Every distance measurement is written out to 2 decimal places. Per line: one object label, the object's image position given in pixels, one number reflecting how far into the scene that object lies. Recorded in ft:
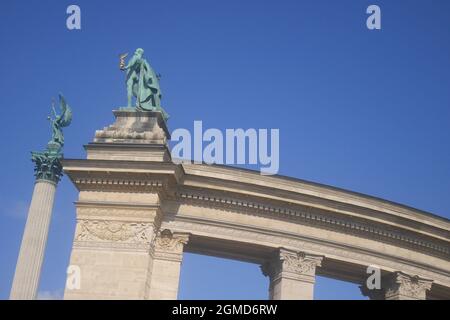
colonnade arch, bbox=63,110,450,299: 100.85
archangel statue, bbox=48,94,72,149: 124.36
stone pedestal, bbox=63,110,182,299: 98.89
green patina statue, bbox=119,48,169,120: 114.93
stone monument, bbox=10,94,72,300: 110.48
